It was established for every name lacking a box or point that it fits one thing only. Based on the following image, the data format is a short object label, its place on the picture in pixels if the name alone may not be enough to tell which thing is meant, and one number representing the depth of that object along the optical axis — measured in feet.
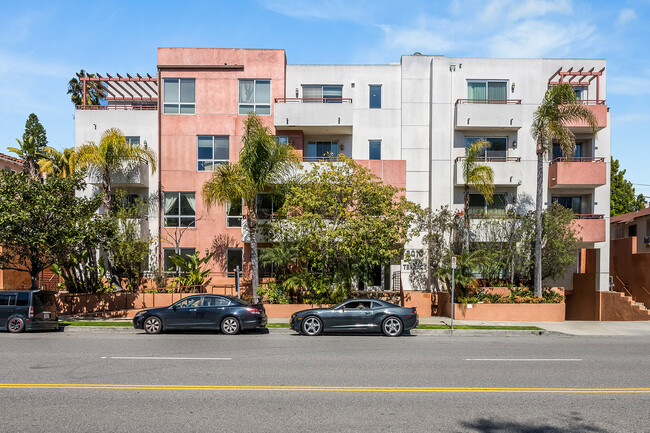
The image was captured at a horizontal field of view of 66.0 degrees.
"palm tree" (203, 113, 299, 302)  67.67
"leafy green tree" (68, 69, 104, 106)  129.73
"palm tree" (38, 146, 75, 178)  101.38
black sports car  53.67
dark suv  54.49
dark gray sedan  54.08
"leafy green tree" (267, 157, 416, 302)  66.39
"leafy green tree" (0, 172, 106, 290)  59.26
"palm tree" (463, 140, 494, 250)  71.77
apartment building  82.28
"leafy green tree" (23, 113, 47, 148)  153.58
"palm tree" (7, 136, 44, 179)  90.11
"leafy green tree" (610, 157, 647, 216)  125.29
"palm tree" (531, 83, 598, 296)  67.97
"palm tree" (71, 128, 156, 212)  73.72
